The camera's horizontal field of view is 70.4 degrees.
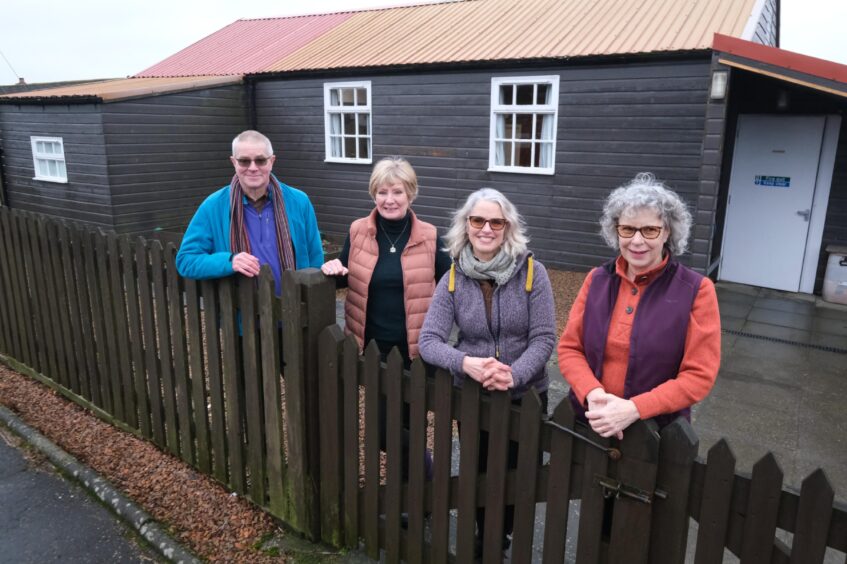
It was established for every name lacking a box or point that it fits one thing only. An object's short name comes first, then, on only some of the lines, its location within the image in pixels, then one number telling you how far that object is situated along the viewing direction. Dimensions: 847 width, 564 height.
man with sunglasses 2.96
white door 8.54
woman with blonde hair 2.82
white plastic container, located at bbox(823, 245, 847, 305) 8.16
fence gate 1.97
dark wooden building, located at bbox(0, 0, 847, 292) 8.55
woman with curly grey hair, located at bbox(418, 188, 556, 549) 2.42
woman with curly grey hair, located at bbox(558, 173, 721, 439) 1.97
